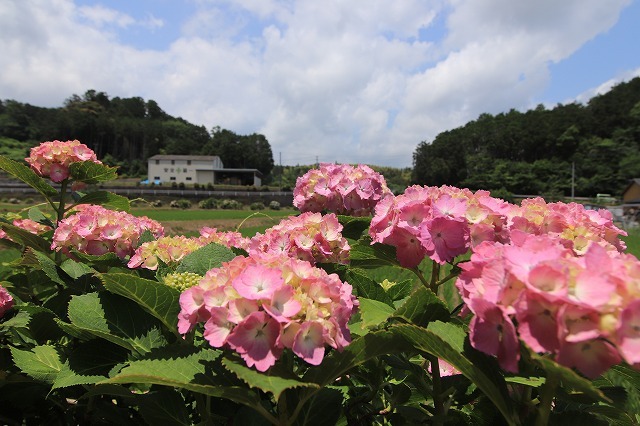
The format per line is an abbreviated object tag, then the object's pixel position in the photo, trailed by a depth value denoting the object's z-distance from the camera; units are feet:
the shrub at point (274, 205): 149.75
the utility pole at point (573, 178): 194.00
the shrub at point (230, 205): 148.56
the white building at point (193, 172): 230.07
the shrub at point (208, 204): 145.89
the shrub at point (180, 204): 137.39
